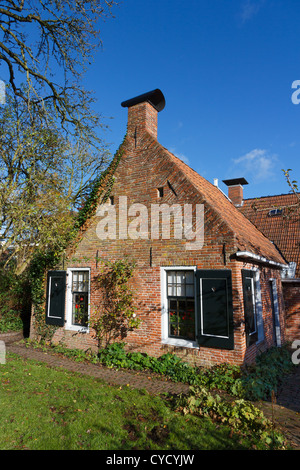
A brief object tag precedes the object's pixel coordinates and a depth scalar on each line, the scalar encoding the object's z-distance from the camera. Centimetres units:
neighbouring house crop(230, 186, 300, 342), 1167
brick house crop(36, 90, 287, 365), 701
